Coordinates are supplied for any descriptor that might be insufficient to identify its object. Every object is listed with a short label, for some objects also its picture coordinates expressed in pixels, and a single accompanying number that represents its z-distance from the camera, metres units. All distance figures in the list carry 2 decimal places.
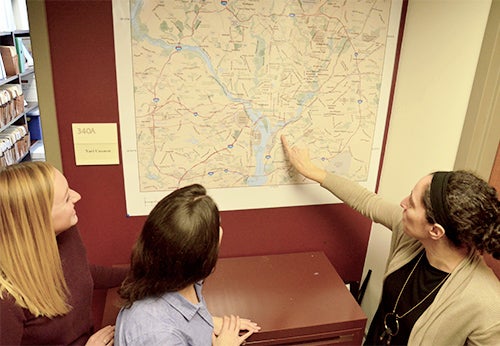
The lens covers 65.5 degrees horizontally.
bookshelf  3.69
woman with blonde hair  1.00
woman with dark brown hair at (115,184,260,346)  1.04
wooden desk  1.41
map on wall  1.44
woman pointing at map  1.16
